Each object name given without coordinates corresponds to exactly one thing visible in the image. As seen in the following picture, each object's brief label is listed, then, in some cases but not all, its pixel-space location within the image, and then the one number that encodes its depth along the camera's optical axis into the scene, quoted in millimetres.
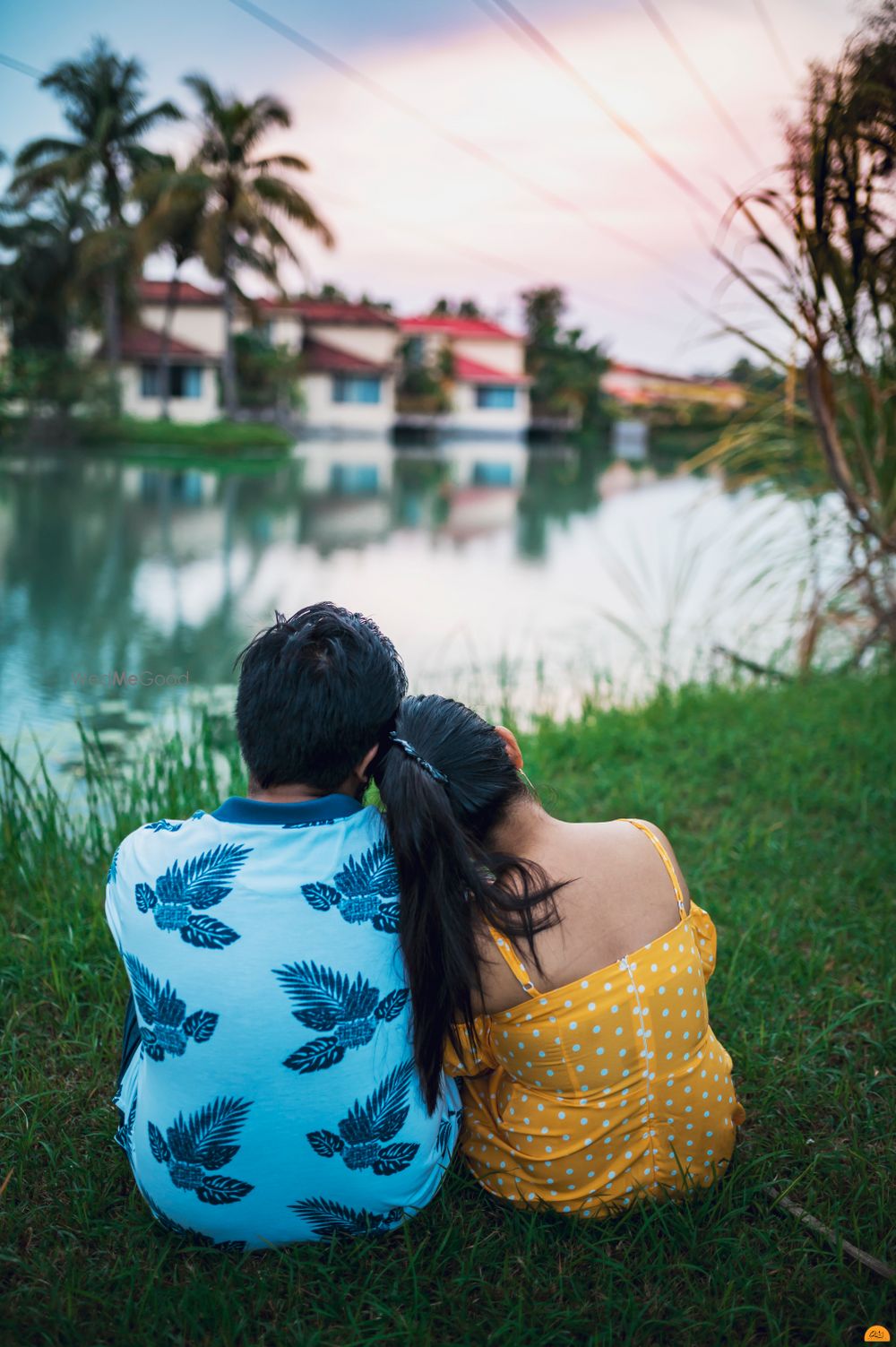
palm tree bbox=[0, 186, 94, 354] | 20562
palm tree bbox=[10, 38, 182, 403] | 20500
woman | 1222
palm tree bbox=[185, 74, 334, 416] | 20688
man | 1156
